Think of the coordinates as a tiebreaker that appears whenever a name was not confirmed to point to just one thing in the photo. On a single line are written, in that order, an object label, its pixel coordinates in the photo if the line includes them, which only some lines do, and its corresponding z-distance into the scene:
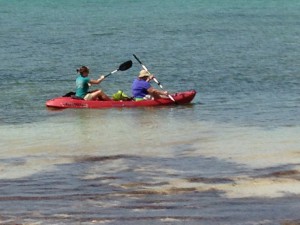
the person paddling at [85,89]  22.58
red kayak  22.31
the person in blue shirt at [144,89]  22.66
